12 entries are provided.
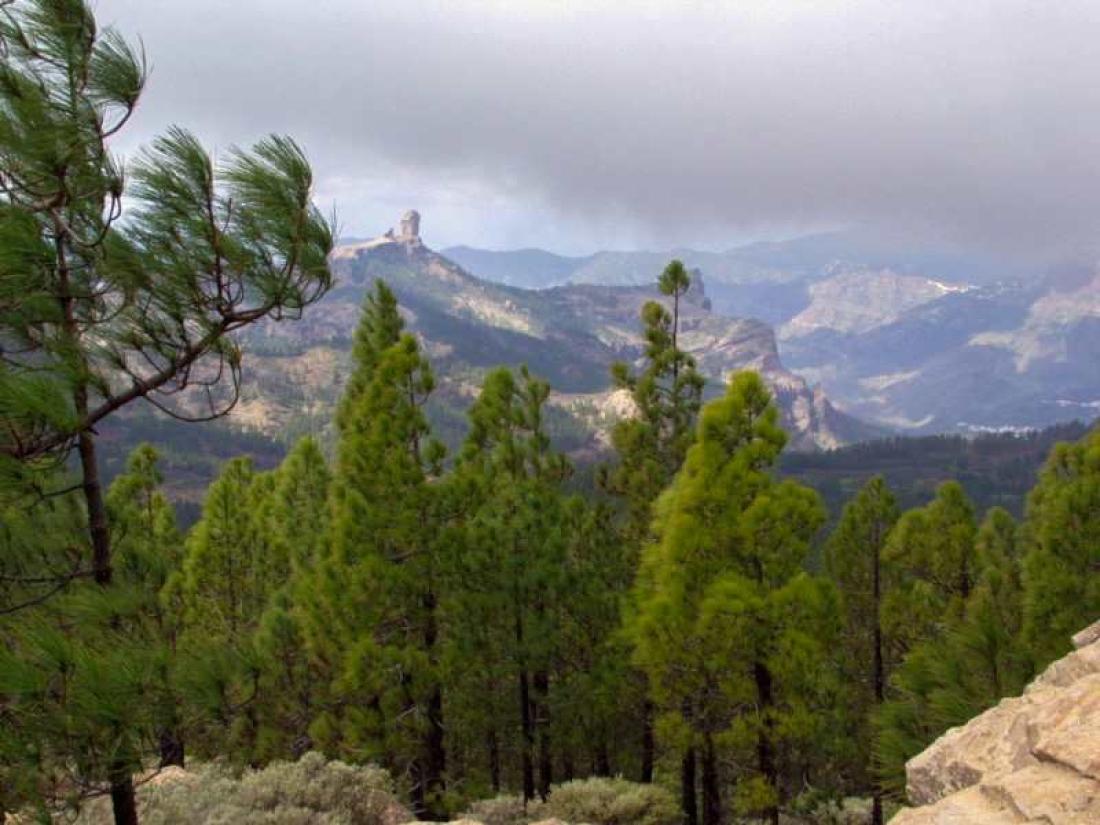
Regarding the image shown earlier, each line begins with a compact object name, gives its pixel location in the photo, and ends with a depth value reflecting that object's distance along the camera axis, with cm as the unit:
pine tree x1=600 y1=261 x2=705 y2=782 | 2059
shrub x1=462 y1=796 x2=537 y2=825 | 1767
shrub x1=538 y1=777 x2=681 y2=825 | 1664
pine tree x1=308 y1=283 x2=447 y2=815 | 1494
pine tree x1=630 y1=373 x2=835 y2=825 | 1156
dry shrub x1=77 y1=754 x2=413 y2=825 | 1081
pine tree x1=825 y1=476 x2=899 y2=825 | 2292
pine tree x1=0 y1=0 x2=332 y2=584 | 541
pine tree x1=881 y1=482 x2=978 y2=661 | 1747
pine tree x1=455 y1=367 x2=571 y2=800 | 1719
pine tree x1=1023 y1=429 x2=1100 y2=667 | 1196
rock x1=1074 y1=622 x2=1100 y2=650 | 854
